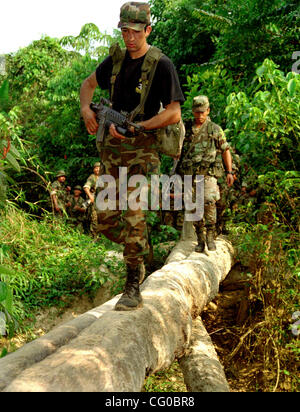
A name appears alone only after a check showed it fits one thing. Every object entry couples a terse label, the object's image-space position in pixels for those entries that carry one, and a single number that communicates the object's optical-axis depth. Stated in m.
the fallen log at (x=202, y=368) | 3.10
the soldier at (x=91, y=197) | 10.54
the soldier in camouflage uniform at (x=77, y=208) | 11.91
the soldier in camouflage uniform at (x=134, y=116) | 2.93
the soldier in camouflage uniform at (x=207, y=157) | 6.05
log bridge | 1.90
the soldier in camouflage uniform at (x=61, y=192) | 11.11
